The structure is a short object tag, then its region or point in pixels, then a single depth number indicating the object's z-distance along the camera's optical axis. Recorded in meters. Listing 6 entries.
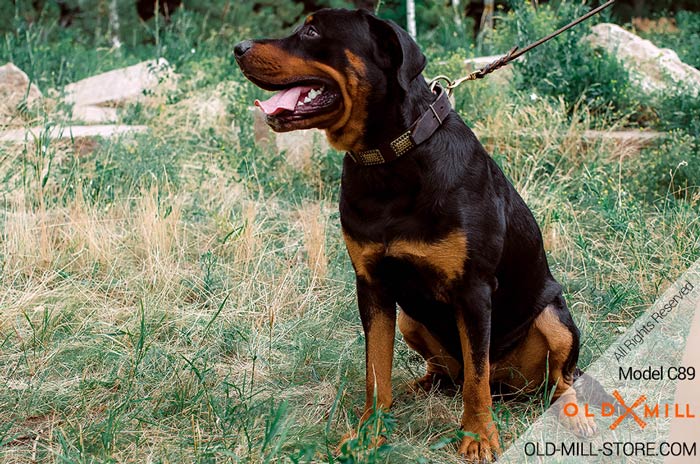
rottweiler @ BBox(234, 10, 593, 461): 2.71
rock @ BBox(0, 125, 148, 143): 5.71
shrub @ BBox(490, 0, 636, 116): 6.58
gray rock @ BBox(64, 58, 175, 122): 7.52
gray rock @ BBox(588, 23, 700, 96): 6.83
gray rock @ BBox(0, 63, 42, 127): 6.26
